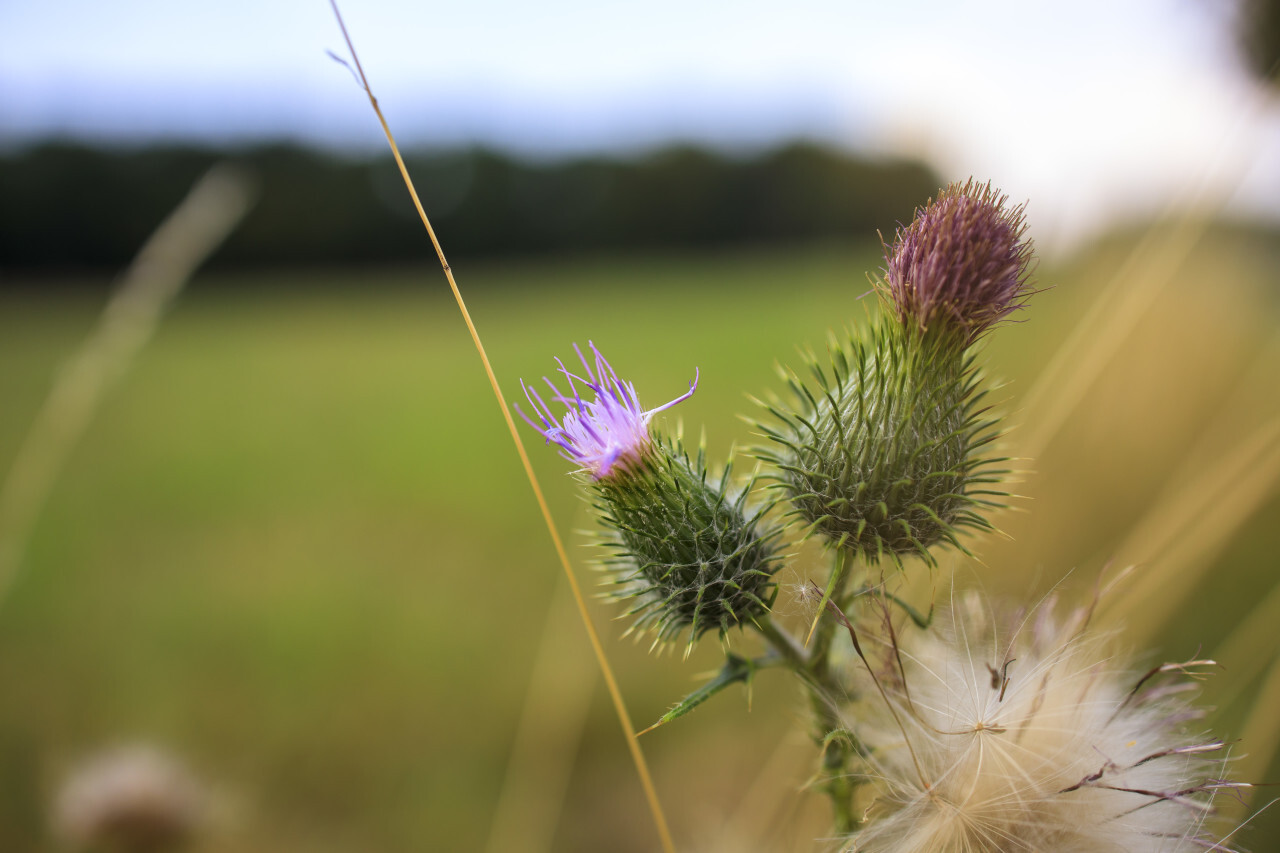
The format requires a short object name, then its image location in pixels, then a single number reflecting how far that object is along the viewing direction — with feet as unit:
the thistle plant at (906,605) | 0.65
